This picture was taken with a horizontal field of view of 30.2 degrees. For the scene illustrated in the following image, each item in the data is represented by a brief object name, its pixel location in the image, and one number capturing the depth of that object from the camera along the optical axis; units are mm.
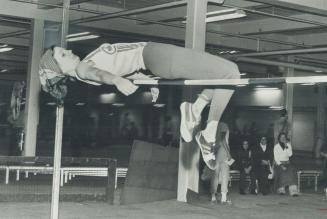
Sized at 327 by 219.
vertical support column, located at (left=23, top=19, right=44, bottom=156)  13312
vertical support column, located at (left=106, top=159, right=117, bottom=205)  10039
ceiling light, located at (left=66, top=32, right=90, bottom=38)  15898
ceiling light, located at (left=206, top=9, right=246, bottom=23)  12289
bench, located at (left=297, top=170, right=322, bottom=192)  14614
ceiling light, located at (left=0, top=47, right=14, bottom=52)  20491
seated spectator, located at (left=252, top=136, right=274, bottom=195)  12781
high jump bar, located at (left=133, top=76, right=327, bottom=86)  4220
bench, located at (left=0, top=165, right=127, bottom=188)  10984
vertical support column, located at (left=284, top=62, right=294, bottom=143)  16109
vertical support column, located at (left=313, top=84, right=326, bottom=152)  22105
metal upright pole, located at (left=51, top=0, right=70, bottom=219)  5734
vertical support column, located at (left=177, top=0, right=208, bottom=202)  10438
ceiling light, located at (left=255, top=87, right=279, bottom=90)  24259
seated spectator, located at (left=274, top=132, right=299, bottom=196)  12906
